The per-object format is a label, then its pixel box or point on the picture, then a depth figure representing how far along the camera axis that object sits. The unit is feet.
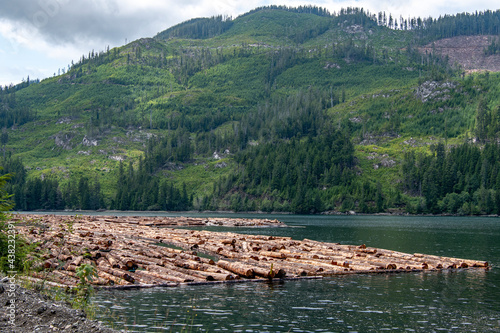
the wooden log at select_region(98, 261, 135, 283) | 121.29
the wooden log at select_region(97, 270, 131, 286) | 118.11
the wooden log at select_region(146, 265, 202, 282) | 126.00
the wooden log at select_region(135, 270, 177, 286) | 122.72
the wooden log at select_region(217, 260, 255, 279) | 135.95
